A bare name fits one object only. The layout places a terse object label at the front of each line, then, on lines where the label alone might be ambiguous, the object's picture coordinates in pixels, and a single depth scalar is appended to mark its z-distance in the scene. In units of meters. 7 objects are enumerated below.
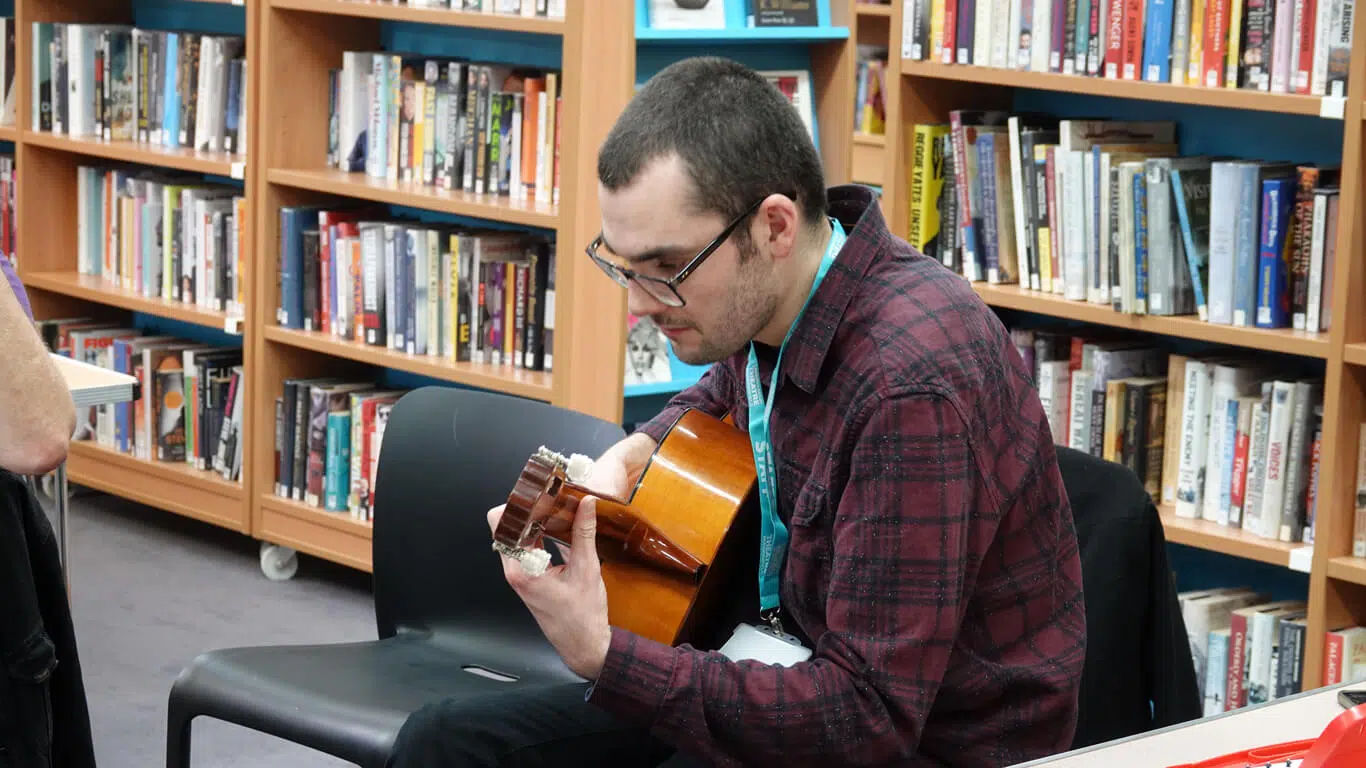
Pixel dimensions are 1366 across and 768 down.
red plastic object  2.70
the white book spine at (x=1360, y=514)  4.80
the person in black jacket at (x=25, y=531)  3.89
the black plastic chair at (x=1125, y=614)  4.13
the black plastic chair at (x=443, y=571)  4.35
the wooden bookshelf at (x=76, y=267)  6.08
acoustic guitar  3.91
